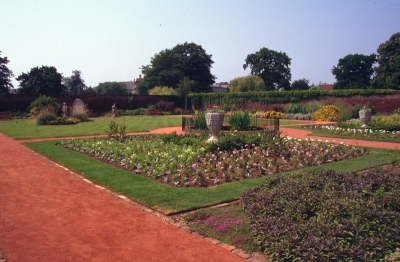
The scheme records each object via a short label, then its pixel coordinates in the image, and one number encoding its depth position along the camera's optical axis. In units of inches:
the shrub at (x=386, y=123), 683.4
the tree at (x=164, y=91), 1856.4
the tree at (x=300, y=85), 3378.4
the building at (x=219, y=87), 4521.9
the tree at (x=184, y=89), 1733.9
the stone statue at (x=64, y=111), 1029.2
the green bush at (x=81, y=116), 1045.8
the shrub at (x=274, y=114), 1193.8
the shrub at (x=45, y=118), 932.0
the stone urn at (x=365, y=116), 729.6
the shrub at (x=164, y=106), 1530.5
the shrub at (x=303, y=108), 1165.7
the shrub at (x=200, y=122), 614.2
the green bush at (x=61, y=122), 925.8
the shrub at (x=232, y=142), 415.2
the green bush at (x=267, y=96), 1162.6
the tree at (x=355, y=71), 2365.9
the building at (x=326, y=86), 3096.0
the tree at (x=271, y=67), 2613.2
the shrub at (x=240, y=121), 609.9
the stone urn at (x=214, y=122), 462.0
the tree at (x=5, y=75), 1690.5
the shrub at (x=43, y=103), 1071.0
